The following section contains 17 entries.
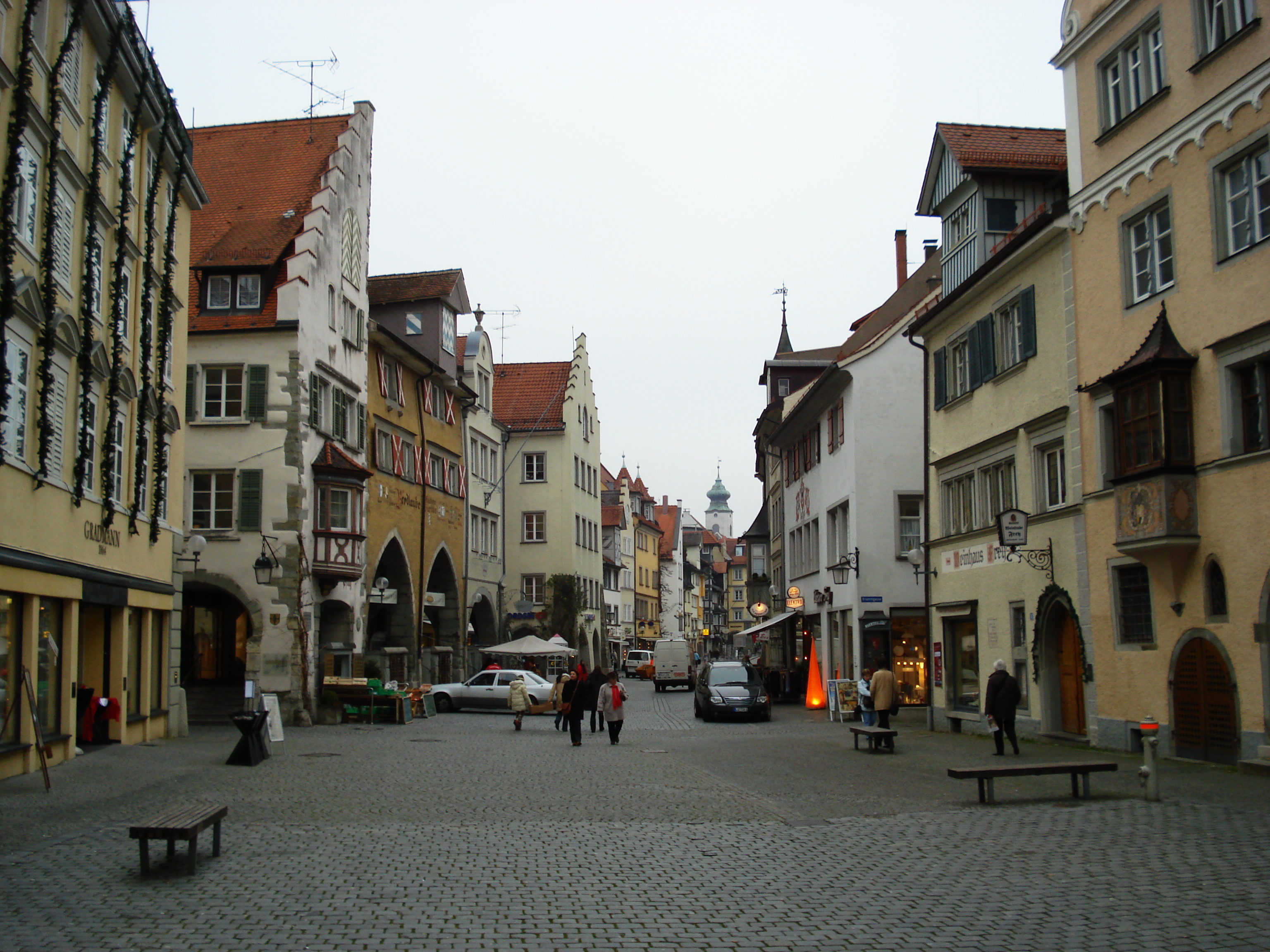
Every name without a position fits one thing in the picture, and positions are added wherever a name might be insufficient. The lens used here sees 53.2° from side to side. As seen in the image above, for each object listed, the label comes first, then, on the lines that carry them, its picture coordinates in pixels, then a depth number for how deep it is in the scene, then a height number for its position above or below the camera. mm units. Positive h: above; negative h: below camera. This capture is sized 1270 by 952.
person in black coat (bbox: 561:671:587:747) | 24875 -1763
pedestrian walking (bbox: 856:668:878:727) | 26812 -2051
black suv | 32719 -2006
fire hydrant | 13273 -1582
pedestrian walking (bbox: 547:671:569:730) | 29438 -1930
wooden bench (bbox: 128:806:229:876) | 9500 -1545
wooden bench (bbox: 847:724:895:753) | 20844 -1956
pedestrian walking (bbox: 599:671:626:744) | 25531 -1791
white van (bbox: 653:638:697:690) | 56156 -2172
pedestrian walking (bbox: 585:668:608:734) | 28844 -1489
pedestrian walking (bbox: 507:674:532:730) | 29516 -1837
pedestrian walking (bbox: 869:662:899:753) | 24156 -1524
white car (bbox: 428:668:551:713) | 38438 -2188
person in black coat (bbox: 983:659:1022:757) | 20188 -1418
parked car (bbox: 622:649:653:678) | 73938 -2482
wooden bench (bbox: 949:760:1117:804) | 13695 -1717
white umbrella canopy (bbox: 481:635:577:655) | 43969 -1037
